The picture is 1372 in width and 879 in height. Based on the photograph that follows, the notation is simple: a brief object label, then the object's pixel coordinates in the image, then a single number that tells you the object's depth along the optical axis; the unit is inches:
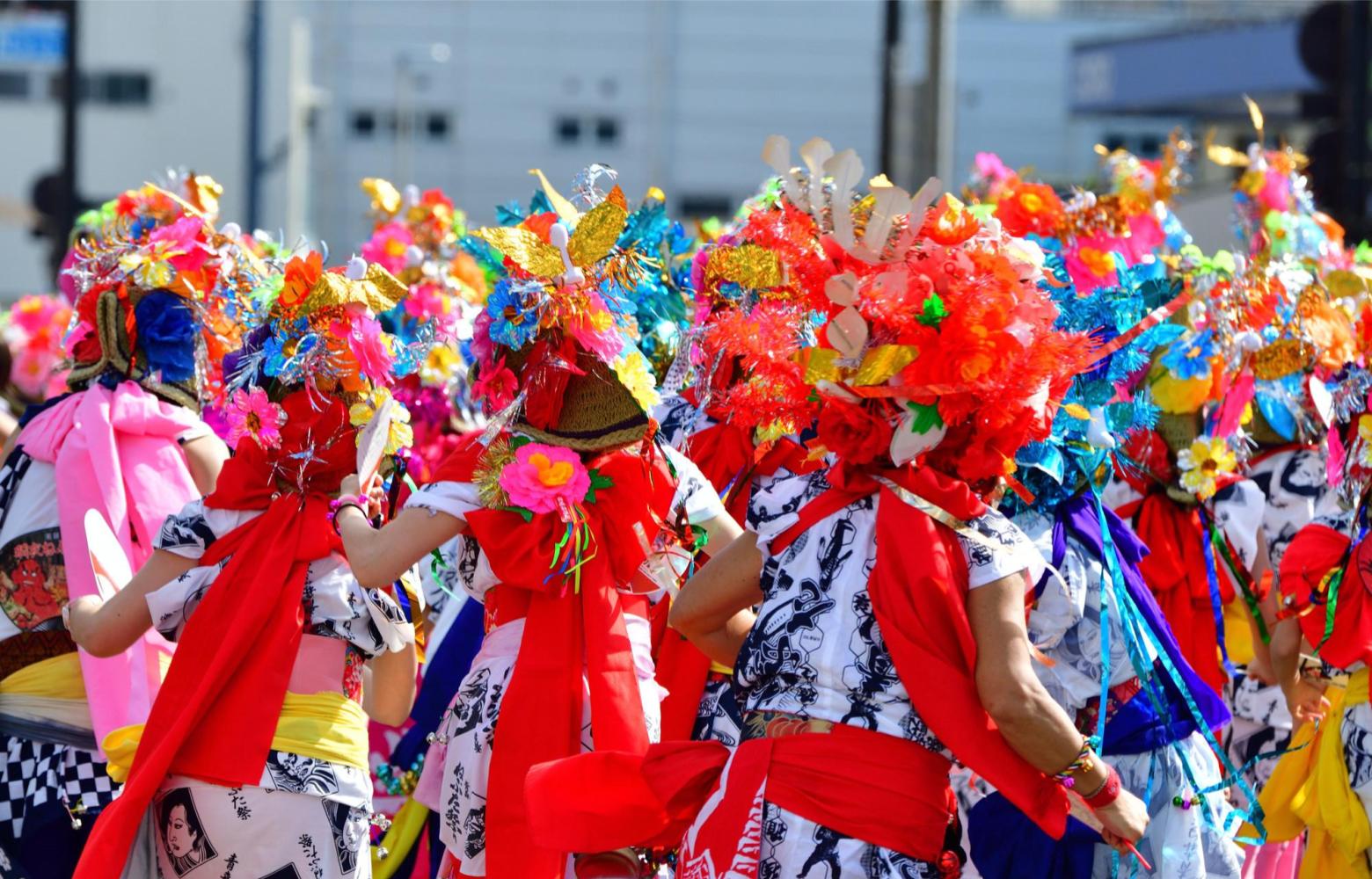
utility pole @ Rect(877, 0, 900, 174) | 1054.4
